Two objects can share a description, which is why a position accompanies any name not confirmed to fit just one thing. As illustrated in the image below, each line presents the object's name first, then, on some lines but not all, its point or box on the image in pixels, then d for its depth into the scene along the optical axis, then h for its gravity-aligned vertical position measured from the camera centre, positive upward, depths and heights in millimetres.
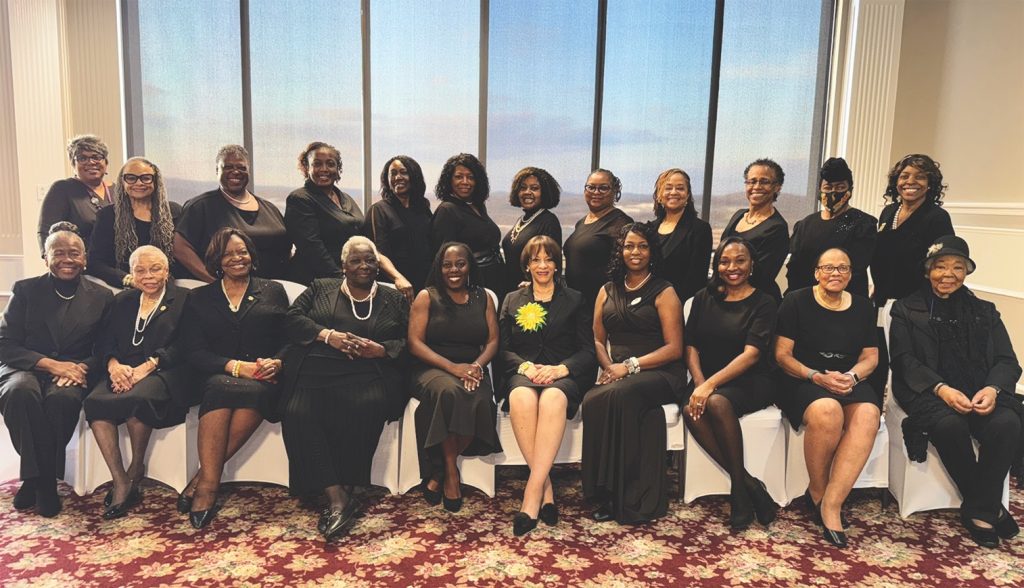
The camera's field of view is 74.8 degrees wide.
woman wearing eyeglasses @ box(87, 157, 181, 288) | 3309 -273
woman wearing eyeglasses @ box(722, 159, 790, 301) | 3295 -210
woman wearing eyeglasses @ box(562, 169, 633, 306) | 3533 -308
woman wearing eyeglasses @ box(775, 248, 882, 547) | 2805 -844
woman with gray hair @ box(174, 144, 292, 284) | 3369 -236
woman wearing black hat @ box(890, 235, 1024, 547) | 2762 -837
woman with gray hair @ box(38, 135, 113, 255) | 3518 -150
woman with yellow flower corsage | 2883 -841
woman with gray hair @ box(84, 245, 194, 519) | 2906 -910
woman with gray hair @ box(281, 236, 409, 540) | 2863 -918
